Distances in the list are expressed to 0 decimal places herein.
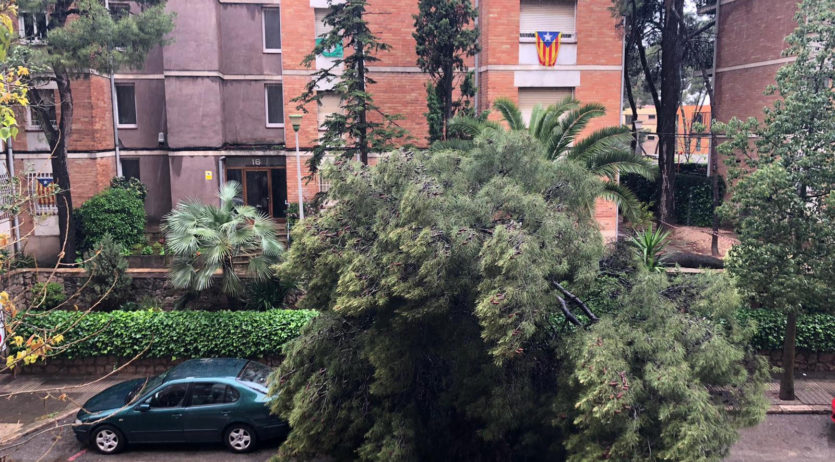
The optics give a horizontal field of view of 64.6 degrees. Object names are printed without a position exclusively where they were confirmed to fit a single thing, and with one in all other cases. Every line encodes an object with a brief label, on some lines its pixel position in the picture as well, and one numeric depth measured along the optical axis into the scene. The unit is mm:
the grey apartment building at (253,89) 19672
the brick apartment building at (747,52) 22547
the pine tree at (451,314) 7582
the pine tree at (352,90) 16469
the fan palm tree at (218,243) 14406
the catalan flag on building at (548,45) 19484
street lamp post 18250
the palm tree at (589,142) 15492
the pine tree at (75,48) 16531
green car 11359
